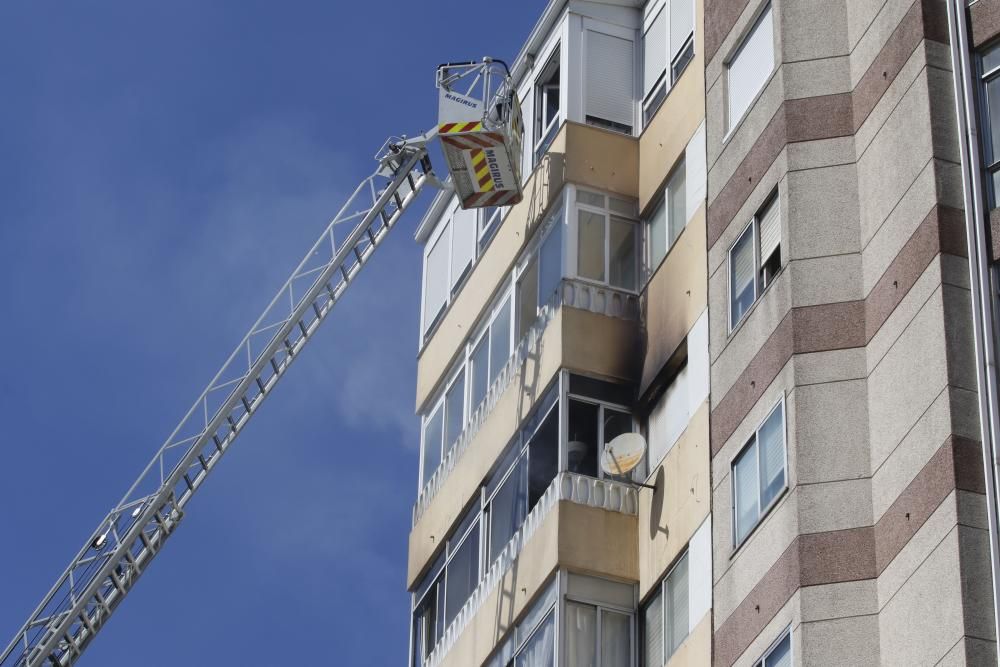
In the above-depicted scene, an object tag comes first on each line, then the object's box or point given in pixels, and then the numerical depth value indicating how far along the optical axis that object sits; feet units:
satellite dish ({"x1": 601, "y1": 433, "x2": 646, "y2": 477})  103.14
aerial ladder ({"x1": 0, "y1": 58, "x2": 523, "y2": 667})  127.54
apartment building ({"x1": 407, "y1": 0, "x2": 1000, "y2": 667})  80.84
